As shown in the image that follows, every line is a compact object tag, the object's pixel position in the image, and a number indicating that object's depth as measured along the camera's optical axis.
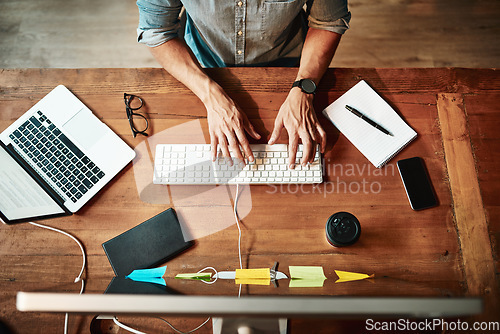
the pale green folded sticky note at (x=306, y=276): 0.88
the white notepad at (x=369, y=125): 0.99
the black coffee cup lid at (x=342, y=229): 0.89
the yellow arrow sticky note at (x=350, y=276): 0.87
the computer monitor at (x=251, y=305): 0.50
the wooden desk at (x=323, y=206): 0.88
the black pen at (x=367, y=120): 1.00
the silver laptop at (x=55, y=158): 0.94
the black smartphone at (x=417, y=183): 0.94
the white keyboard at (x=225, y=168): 0.96
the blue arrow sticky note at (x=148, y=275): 0.89
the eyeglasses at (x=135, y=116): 1.03
